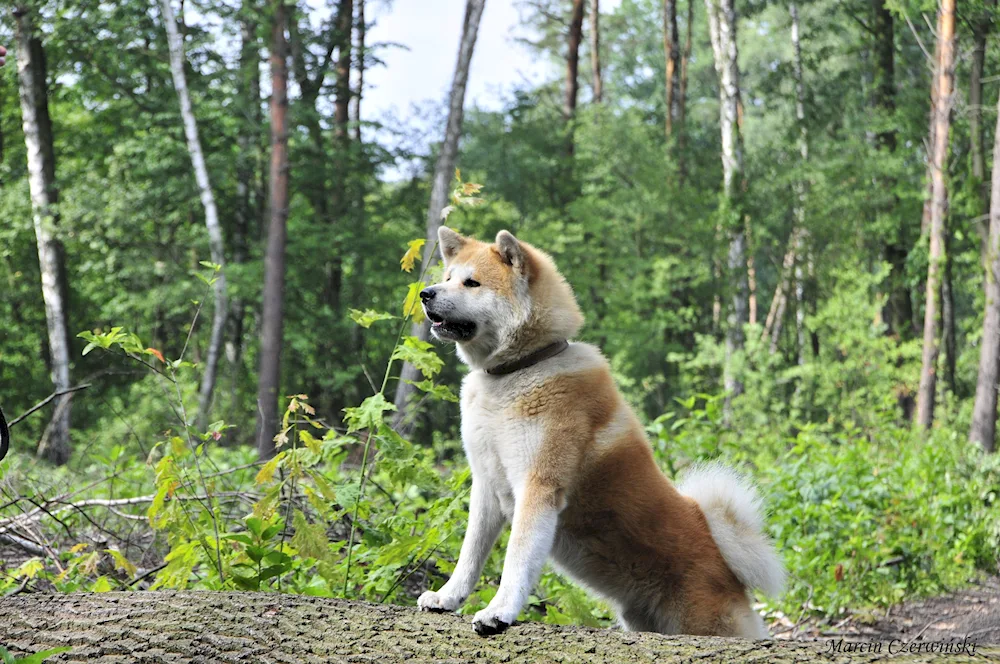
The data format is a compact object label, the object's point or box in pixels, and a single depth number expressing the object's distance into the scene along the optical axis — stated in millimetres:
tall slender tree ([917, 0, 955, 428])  13750
